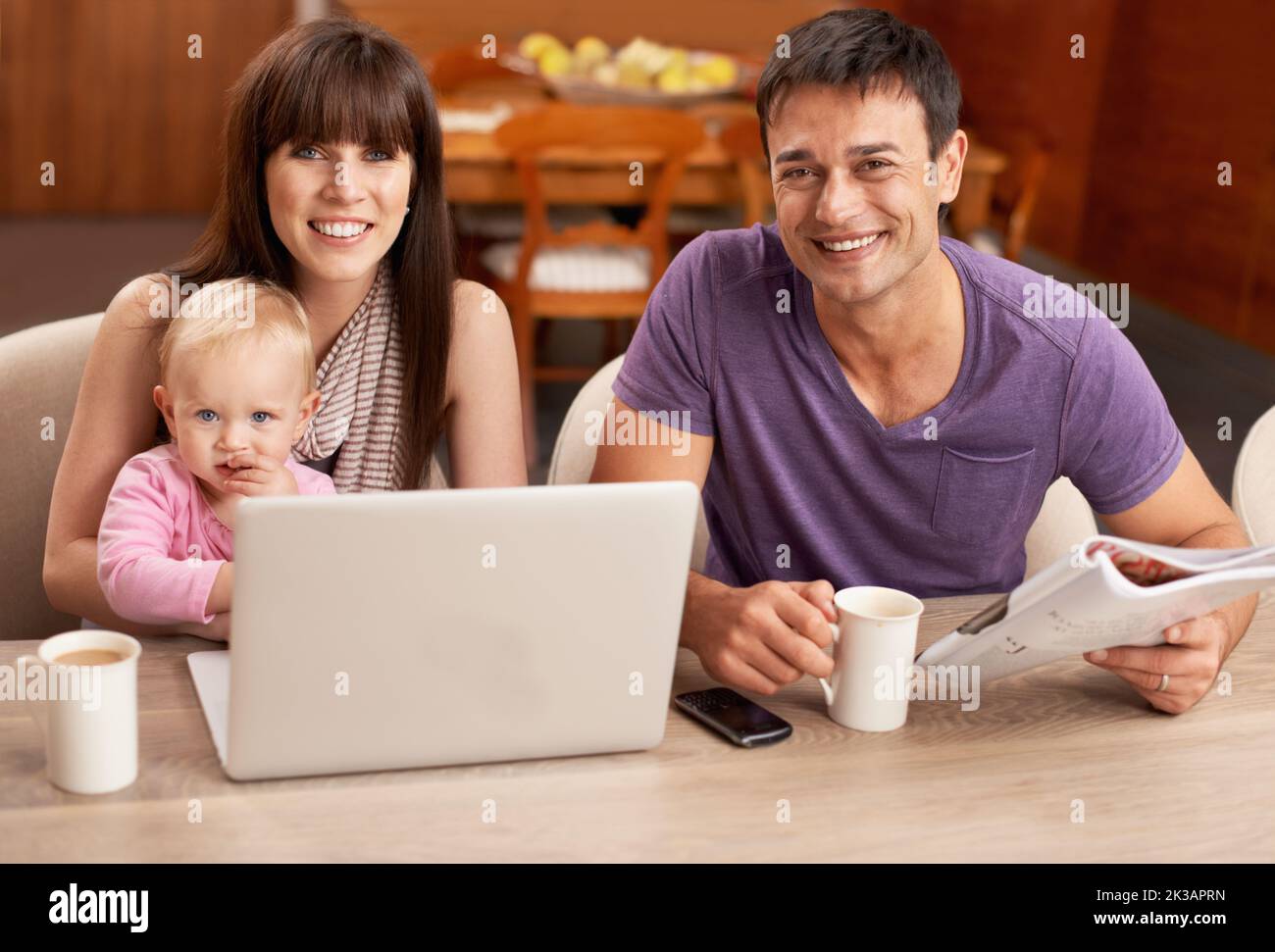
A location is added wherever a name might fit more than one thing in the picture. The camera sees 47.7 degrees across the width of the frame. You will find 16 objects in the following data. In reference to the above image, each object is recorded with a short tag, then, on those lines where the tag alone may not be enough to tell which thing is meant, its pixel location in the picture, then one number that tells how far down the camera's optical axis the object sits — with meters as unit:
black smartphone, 1.24
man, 1.55
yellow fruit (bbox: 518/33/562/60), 4.54
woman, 1.58
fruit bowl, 4.15
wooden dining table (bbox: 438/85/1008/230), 3.62
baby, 1.35
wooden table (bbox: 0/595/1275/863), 1.06
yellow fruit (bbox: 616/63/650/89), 4.26
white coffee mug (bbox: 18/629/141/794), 1.08
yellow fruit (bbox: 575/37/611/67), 4.42
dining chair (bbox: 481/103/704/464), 3.55
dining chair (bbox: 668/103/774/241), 3.64
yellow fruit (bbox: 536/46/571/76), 4.41
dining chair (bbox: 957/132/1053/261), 3.74
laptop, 1.02
